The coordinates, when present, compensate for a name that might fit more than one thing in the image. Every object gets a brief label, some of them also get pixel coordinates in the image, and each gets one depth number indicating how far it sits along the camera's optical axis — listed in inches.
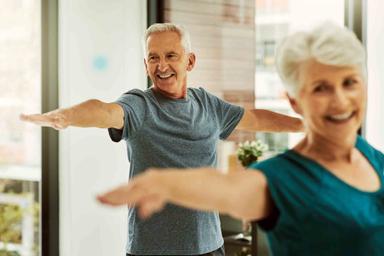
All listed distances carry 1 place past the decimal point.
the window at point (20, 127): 124.0
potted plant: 111.9
